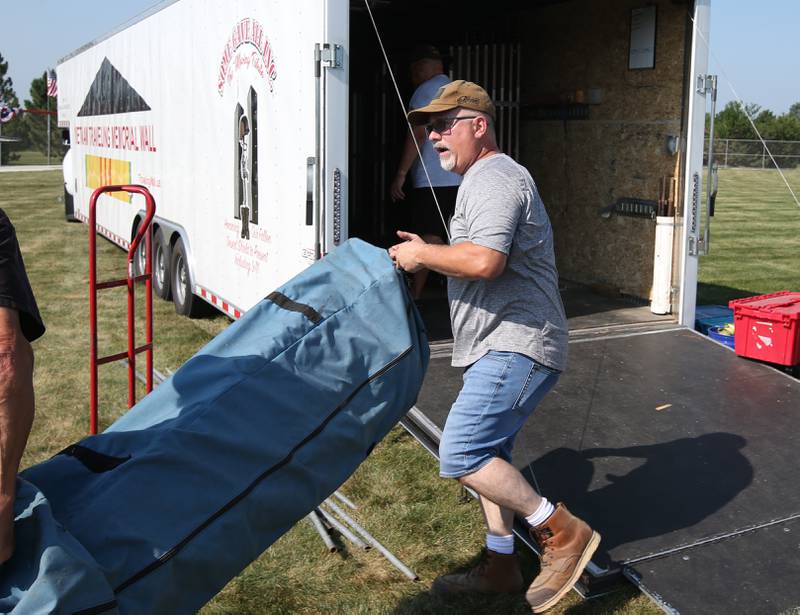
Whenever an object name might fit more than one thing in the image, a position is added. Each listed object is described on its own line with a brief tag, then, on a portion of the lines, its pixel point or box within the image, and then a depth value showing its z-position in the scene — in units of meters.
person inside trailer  6.66
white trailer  5.50
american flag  17.86
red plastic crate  5.82
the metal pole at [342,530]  4.02
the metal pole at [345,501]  4.41
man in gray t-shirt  3.29
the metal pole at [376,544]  3.75
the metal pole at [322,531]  3.97
